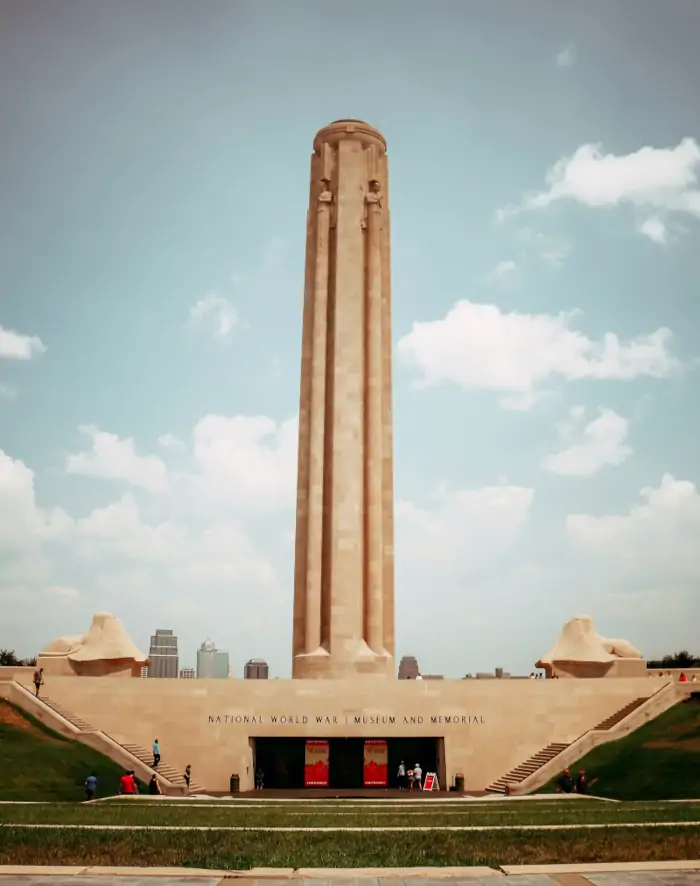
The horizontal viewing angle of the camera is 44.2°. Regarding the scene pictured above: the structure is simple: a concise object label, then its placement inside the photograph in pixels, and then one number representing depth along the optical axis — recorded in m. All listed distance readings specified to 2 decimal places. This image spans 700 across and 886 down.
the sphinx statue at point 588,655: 48.25
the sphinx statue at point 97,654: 47.81
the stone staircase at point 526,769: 37.75
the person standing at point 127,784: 31.72
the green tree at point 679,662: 75.06
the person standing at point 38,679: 40.84
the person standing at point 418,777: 38.53
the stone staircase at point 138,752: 37.16
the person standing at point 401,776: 38.97
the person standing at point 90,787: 31.20
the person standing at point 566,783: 34.53
